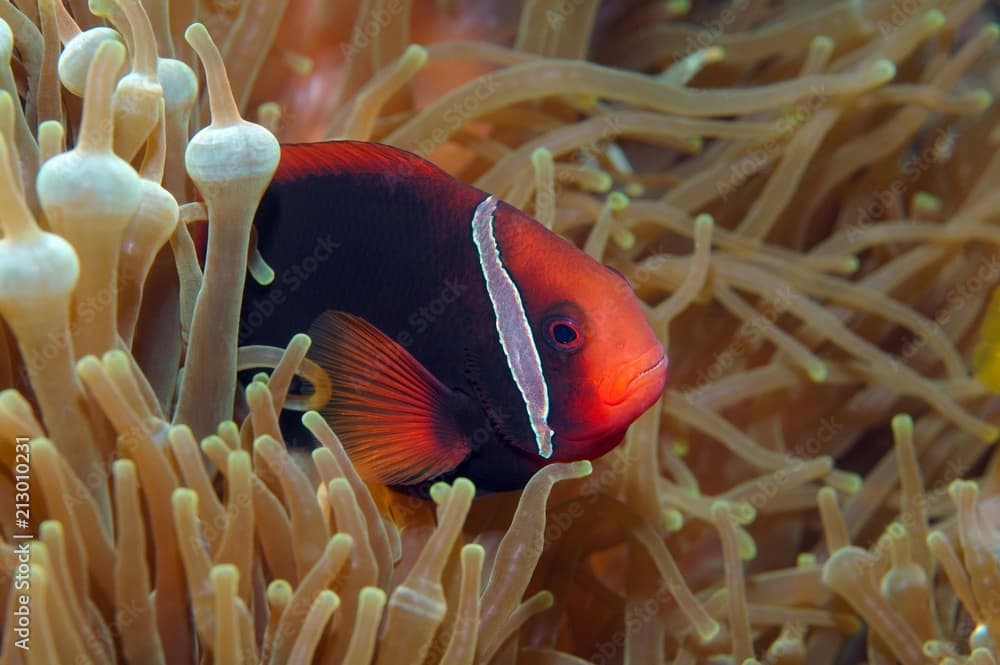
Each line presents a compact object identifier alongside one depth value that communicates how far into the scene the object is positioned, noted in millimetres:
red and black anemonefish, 276
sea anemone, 258
